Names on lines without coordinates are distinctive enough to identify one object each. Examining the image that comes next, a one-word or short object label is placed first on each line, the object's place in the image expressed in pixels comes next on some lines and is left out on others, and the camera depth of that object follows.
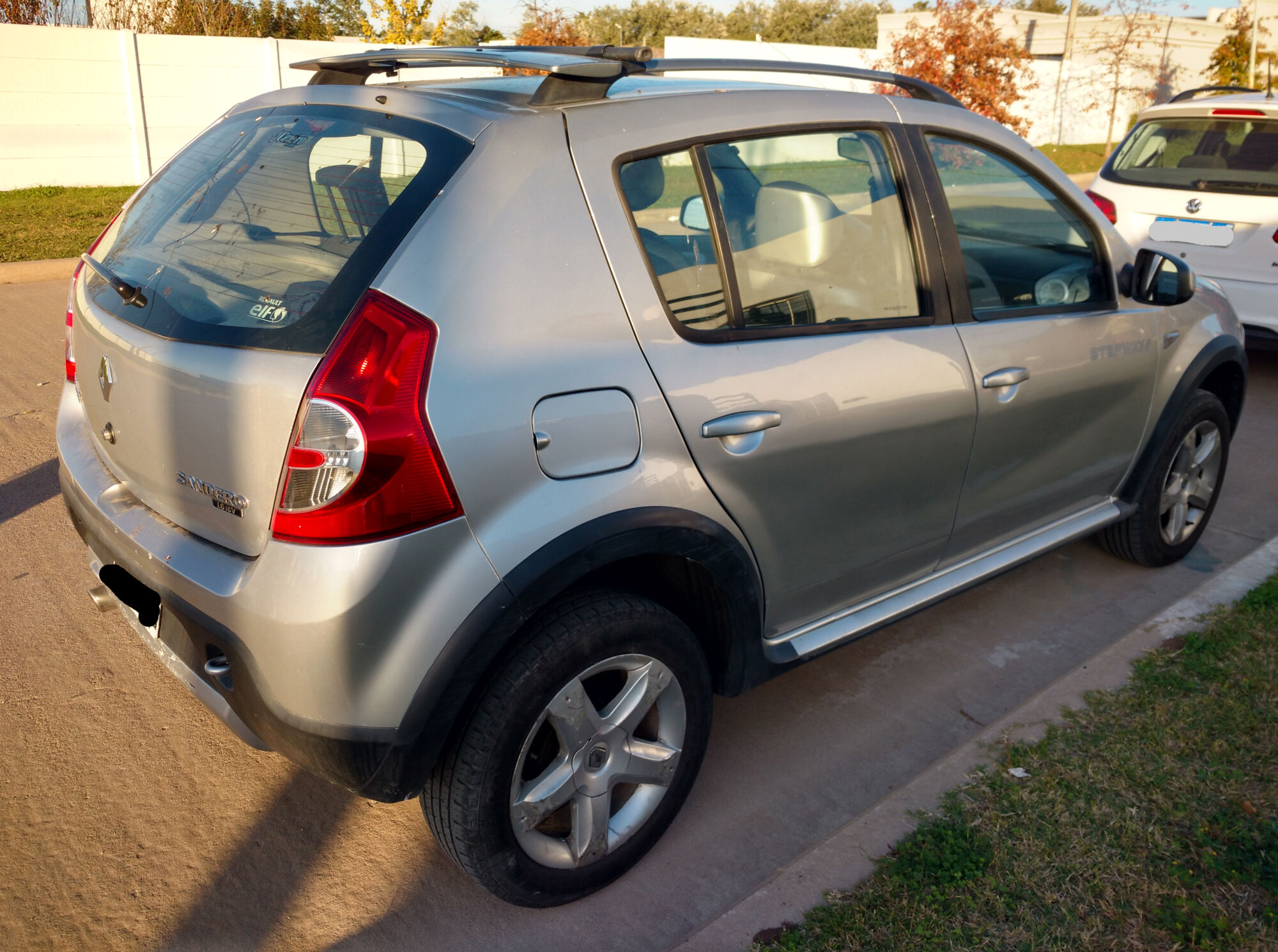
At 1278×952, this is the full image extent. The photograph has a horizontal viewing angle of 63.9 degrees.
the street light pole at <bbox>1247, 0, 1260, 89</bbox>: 17.23
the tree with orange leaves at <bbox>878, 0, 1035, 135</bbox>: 16.27
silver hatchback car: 2.01
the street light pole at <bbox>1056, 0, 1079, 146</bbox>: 26.31
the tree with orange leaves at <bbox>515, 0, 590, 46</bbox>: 19.58
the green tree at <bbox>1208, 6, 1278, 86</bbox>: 23.67
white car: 6.33
